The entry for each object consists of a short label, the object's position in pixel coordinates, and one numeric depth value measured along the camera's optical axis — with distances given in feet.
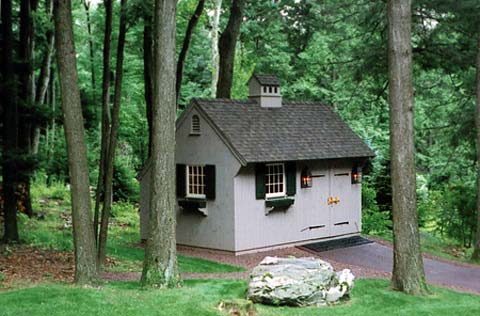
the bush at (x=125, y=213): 81.56
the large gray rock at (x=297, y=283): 36.35
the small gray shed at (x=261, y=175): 59.77
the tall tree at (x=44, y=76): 80.38
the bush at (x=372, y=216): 77.97
